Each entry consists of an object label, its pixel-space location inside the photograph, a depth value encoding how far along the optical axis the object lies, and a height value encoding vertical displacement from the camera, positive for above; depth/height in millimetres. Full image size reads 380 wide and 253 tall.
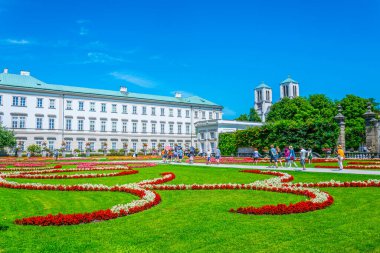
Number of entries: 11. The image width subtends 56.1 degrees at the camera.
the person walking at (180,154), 36688 -303
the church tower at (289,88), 136375 +23949
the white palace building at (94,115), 59531 +7098
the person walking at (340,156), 21047 -415
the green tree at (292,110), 64625 +7516
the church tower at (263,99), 136750 +20069
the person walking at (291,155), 24816 -403
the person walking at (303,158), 21438 -507
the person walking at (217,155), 30738 -387
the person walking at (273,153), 23966 -210
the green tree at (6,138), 49750 +2124
